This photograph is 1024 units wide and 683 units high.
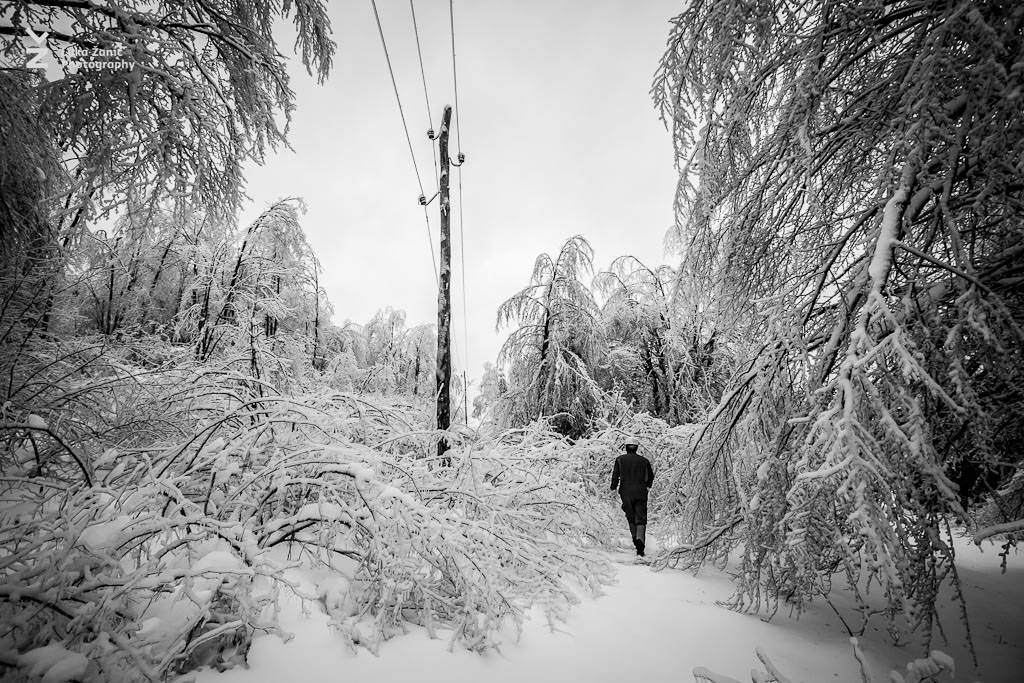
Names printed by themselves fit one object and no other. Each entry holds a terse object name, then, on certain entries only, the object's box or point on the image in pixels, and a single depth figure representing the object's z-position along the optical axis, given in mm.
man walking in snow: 5707
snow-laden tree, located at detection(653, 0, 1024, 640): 1815
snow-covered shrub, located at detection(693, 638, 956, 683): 1251
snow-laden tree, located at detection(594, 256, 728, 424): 9578
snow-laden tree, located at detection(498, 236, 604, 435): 9344
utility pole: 6223
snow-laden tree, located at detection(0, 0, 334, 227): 3004
